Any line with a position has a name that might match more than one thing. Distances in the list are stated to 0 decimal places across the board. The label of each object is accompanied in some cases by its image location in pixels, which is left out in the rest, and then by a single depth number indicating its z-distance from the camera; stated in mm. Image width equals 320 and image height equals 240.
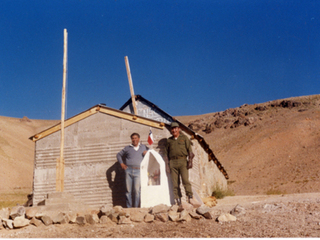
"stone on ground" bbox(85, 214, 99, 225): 8188
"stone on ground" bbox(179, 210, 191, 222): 7859
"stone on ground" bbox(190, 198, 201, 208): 9508
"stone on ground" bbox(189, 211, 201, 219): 7988
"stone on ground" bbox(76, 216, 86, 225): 8195
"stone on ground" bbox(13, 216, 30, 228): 8346
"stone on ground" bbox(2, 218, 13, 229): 8338
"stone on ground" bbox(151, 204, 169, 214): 8234
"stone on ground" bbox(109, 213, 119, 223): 8156
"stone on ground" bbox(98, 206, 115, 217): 8367
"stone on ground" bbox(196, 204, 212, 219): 7980
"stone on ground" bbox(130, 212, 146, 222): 8074
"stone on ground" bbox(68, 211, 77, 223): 8375
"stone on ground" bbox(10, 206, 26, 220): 8609
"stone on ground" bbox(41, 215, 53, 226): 8375
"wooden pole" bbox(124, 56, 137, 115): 17422
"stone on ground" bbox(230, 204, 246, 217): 8111
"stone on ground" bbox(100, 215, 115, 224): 8141
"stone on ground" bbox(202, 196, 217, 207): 10695
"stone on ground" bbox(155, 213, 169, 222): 7946
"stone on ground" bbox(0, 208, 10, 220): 8610
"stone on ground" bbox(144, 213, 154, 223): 7996
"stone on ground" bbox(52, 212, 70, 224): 8383
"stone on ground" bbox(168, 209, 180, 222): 7917
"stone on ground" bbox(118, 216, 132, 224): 7992
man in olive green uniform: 10172
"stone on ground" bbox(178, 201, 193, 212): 8499
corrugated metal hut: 12633
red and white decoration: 12156
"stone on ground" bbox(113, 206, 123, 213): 8406
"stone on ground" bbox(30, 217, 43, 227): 8406
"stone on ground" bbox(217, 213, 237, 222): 7707
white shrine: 9914
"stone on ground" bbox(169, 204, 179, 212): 8247
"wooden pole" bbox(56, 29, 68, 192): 11375
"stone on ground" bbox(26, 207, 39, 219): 8609
